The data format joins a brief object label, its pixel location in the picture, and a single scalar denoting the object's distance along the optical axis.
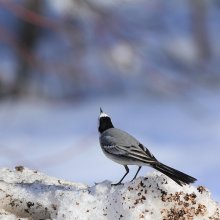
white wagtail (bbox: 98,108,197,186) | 7.10
